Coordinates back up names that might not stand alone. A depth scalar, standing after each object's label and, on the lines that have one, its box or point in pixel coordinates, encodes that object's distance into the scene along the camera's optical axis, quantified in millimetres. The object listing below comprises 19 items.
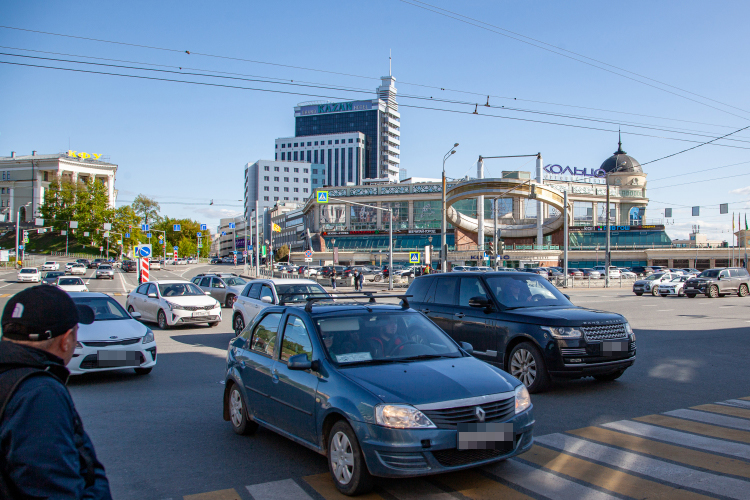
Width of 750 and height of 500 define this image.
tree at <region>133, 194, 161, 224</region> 117500
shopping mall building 85875
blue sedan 4477
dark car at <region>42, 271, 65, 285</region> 35469
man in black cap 1902
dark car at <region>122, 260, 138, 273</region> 74306
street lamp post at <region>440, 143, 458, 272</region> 31262
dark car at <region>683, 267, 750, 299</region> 33250
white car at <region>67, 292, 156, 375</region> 9406
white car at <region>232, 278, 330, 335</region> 14961
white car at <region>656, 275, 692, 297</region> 36000
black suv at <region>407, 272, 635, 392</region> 8312
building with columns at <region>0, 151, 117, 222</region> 114625
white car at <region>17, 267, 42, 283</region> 48312
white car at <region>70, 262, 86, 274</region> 56756
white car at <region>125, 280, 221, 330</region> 17719
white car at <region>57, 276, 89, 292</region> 31609
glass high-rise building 170125
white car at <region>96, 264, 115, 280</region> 56438
